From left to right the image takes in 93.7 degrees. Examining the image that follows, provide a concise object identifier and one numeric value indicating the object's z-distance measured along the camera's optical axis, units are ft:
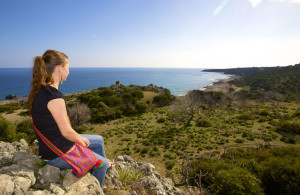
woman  7.19
